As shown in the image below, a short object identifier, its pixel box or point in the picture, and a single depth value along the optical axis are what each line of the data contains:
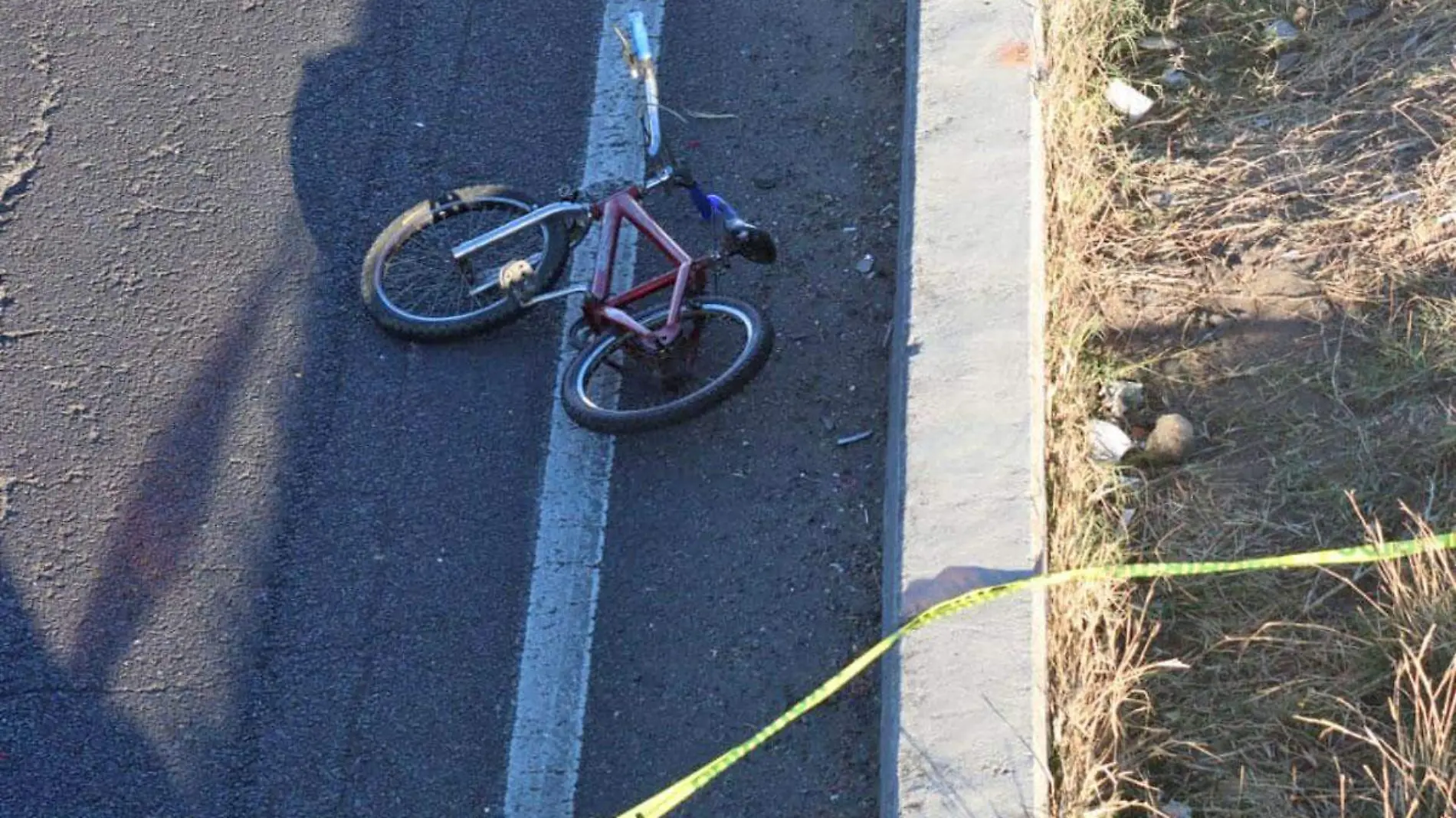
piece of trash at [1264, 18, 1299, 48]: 10.52
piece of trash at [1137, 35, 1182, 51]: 10.72
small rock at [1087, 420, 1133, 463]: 8.63
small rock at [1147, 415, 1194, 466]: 8.52
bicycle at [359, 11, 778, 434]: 9.24
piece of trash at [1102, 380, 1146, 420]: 8.87
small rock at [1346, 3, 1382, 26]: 10.48
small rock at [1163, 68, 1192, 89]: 10.52
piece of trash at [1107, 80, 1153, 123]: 10.37
